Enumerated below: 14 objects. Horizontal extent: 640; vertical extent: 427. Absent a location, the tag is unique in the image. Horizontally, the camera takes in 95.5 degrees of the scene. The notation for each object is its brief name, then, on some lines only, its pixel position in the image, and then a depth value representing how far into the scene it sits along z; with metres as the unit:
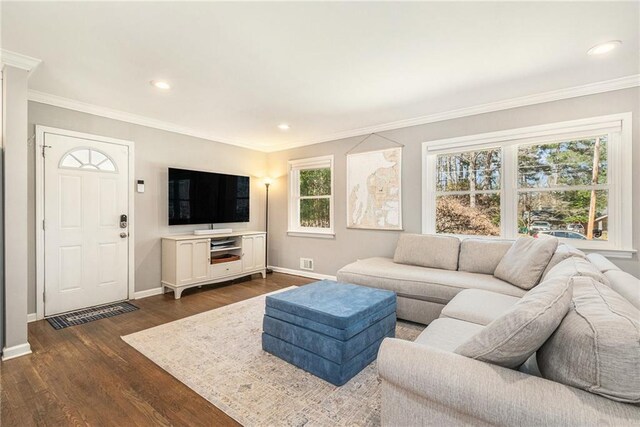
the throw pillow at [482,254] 3.13
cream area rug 1.70
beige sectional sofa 0.86
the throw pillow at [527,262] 2.58
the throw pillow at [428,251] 3.42
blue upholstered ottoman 1.99
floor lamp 5.58
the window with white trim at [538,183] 2.89
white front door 3.26
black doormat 3.07
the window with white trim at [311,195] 4.98
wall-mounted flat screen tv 4.29
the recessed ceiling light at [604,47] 2.21
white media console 3.98
